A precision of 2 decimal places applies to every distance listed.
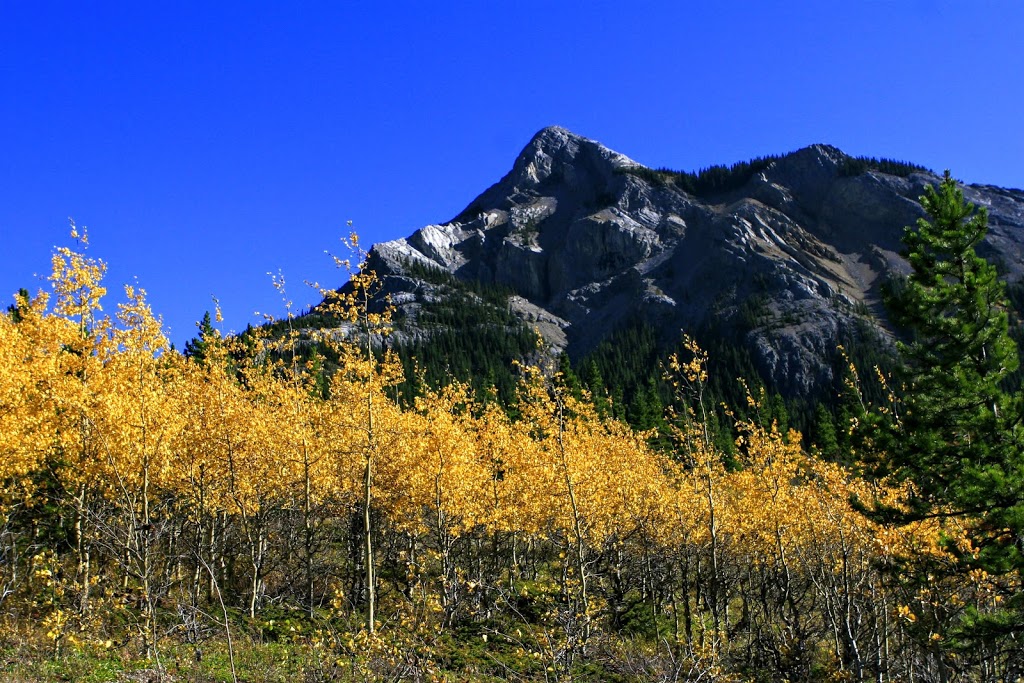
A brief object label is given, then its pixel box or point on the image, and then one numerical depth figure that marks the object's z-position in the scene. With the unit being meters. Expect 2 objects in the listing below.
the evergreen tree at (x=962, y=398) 13.80
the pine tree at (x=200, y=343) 55.39
